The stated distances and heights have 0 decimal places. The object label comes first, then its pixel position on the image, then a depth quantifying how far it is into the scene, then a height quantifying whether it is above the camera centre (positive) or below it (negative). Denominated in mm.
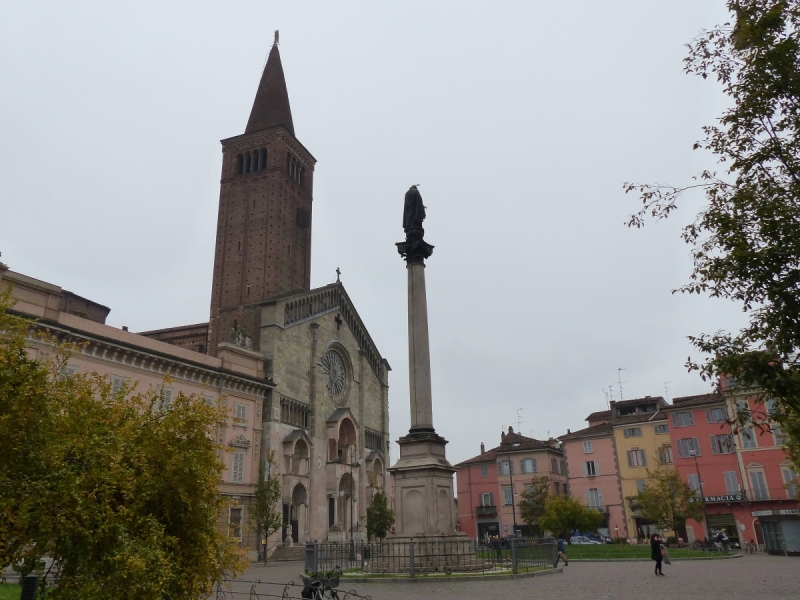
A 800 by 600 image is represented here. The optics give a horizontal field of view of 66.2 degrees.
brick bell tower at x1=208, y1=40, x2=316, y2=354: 55344 +28343
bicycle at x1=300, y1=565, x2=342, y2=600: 10914 -967
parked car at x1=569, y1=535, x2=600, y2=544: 51125 -1402
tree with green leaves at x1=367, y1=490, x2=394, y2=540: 46219 +568
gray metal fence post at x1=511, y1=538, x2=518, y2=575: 17812 -881
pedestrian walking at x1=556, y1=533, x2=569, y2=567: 25084 -972
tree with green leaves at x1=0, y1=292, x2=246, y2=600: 6773 +501
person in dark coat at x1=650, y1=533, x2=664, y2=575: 19344 -929
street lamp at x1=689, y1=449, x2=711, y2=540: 42609 +2431
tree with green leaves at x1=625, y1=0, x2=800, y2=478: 8468 +4210
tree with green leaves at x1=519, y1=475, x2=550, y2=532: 52188 +1783
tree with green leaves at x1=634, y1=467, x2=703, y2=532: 40750 +1060
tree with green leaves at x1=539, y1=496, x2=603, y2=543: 45438 +371
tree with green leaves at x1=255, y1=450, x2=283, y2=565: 35469 +1508
